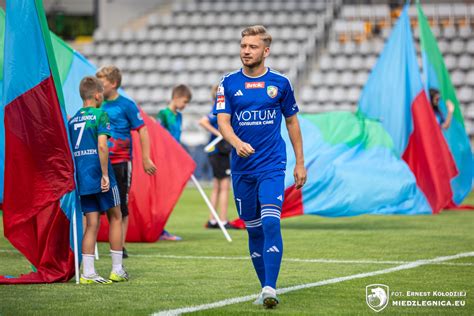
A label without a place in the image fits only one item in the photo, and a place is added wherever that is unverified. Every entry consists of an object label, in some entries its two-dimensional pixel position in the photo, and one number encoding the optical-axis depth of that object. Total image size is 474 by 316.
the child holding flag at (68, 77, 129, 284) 14.31
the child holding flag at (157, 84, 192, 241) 21.81
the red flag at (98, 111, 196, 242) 19.83
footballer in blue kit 12.23
